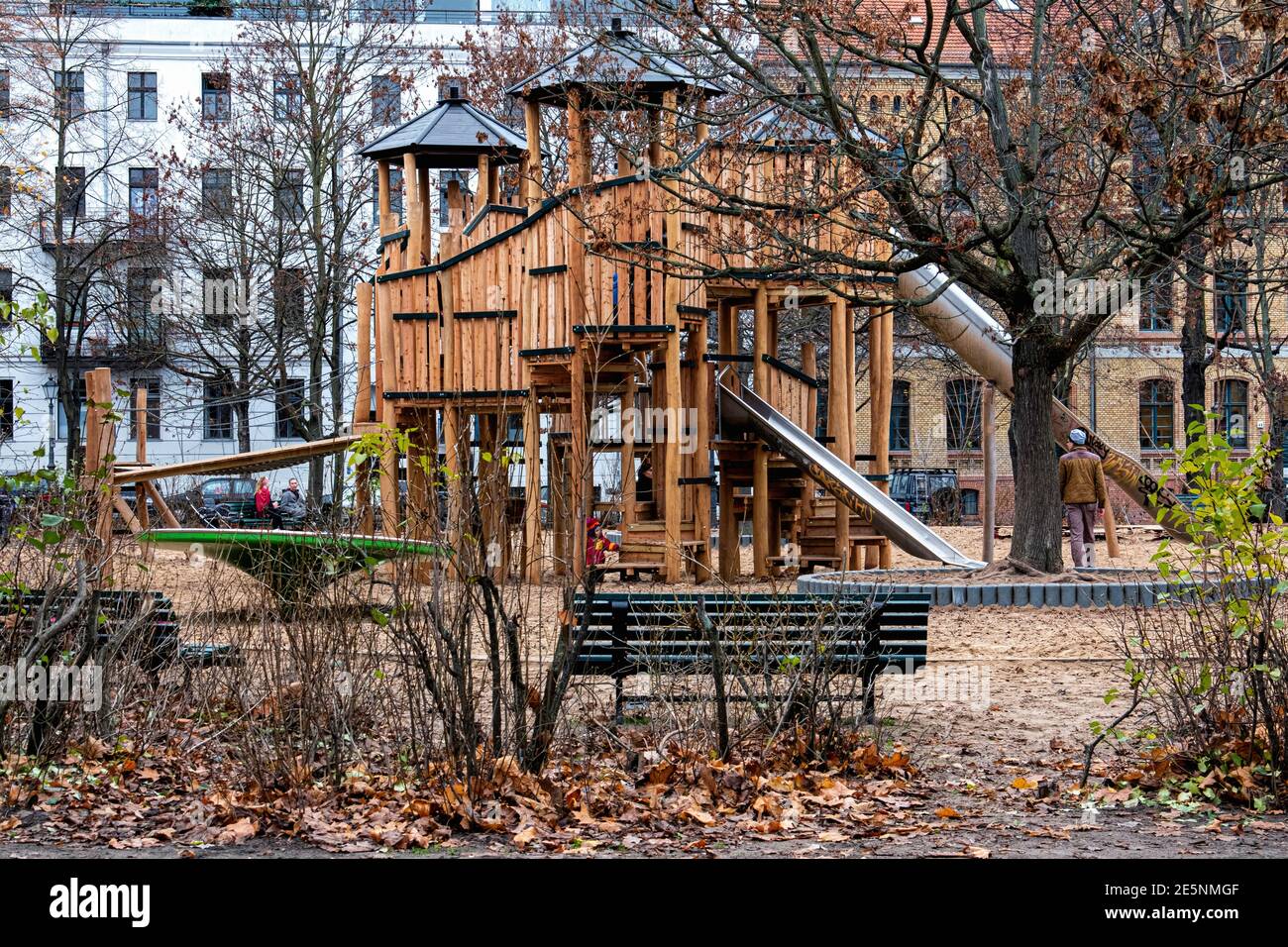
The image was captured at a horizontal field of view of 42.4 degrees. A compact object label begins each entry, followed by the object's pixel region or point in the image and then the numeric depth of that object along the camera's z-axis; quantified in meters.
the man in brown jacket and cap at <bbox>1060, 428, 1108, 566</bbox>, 19.38
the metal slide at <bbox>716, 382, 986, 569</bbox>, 18.95
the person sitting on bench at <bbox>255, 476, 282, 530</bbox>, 29.02
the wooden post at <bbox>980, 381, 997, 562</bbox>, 20.53
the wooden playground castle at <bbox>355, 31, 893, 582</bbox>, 17.97
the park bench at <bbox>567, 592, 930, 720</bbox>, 8.04
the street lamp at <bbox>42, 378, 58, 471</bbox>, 49.34
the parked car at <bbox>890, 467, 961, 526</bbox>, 39.06
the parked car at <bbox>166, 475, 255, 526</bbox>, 36.11
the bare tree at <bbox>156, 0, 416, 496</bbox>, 34.28
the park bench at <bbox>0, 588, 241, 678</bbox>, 8.38
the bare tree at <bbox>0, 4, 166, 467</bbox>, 35.50
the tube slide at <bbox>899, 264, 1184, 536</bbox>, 21.23
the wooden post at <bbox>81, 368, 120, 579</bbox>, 9.49
